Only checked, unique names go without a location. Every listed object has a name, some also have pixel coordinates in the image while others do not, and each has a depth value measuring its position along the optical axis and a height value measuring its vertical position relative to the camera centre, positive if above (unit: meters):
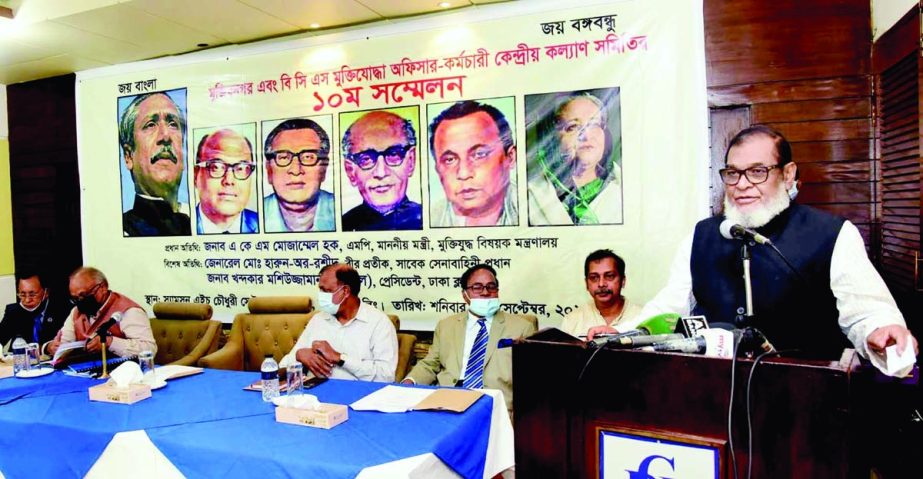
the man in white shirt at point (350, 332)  3.15 -0.55
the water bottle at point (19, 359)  3.01 -0.59
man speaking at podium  1.70 -0.14
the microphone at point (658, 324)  1.63 -0.27
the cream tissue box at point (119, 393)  2.45 -0.63
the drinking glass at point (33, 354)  3.11 -0.60
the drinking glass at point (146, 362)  2.72 -0.57
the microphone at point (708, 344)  1.36 -0.28
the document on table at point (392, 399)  2.24 -0.65
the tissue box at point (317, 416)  2.06 -0.63
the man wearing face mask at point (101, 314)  3.46 -0.45
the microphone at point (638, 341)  1.42 -0.27
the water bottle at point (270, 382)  2.42 -0.59
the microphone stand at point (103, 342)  2.84 -0.49
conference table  1.86 -0.68
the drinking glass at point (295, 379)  2.36 -0.57
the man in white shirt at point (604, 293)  3.21 -0.36
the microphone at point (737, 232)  1.42 -0.03
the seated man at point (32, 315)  4.14 -0.53
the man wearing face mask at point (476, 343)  3.17 -0.61
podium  1.22 -0.42
